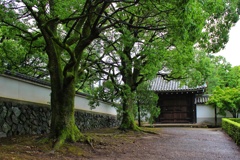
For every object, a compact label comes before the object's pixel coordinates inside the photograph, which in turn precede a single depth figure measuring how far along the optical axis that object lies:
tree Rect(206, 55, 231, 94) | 30.72
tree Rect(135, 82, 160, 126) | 15.87
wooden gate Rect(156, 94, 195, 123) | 24.26
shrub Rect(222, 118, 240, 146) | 10.27
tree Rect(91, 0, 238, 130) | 6.01
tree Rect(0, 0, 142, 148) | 7.27
